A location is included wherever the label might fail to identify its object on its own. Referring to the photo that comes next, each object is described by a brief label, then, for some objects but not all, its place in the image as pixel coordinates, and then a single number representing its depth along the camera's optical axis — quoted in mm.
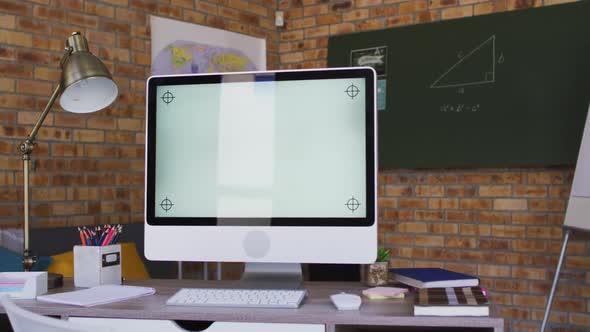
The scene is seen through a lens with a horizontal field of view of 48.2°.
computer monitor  1712
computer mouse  1458
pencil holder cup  1830
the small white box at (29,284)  1681
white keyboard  1478
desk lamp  1867
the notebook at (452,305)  1359
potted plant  1787
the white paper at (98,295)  1561
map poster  3740
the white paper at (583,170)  2984
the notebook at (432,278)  1638
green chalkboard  3434
